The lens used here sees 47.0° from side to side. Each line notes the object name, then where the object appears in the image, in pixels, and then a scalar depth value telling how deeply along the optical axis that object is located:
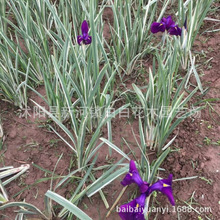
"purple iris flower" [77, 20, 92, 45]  1.32
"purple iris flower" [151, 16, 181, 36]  1.45
